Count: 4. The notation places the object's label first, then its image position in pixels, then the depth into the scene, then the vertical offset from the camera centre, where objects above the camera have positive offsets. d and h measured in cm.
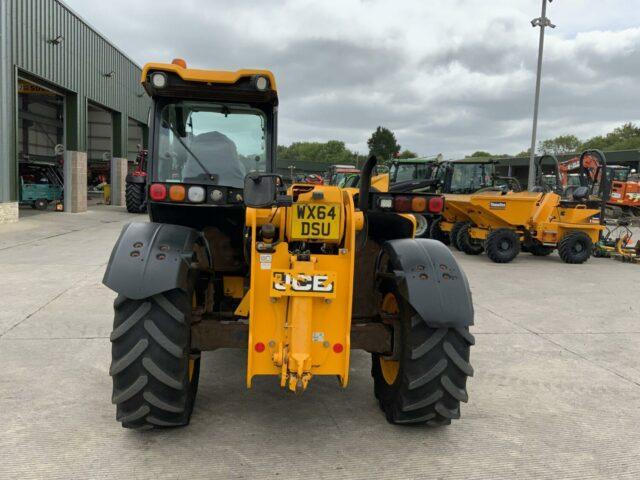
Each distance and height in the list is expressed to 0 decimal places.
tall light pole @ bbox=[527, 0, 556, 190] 1805 +449
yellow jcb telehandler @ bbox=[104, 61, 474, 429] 286 -64
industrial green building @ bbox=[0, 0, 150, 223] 1459 +332
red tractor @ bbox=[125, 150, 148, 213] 1771 -26
